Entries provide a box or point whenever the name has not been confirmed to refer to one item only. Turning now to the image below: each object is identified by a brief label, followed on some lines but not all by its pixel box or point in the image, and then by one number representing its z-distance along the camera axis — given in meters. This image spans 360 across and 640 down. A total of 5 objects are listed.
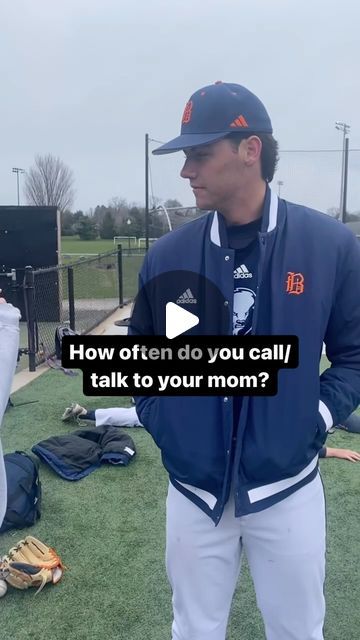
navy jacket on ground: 4.14
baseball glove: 2.76
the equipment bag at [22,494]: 3.34
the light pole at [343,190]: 13.98
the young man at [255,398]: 1.63
